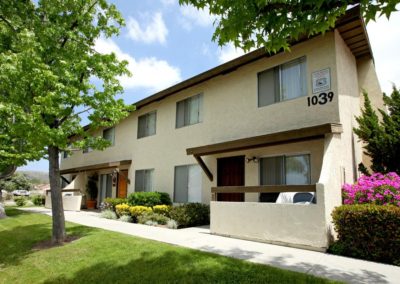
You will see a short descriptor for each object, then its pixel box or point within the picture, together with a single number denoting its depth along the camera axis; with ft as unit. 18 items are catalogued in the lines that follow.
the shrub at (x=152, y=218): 40.14
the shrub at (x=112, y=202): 51.84
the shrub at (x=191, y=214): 37.45
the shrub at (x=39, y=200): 89.87
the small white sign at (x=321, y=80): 30.25
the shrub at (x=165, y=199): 47.03
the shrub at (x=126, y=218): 44.65
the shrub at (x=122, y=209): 46.57
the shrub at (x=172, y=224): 36.78
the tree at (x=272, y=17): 12.79
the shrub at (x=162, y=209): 41.65
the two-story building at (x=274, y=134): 26.63
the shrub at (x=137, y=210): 43.07
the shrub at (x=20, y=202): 88.69
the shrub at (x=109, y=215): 48.77
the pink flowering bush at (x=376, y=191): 24.30
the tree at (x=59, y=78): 29.30
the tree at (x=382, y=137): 30.04
